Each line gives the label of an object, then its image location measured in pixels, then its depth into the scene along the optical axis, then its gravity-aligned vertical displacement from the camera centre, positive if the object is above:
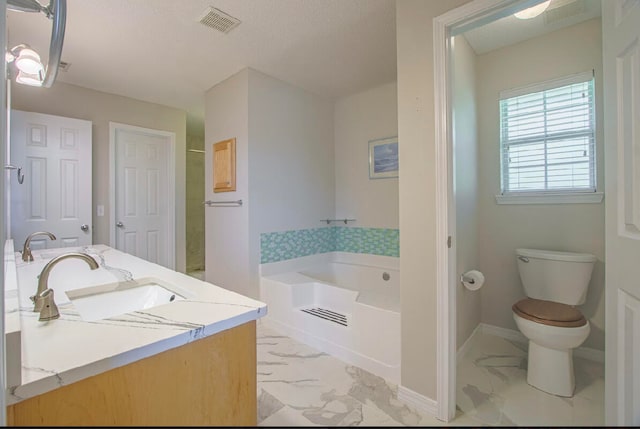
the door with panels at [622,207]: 0.90 +0.02
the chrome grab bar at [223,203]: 2.68 +0.13
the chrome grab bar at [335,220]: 3.29 -0.06
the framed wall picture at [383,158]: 2.94 +0.58
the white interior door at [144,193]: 3.34 +0.29
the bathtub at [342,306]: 1.82 -0.72
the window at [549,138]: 2.00 +0.55
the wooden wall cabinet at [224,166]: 2.73 +0.49
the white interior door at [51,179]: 2.58 +0.37
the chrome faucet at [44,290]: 0.79 -0.21
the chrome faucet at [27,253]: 1.62 -0.20
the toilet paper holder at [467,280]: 1.68 -0.39
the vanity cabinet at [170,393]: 0.57 -0.39
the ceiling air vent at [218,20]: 1.83 +1.29
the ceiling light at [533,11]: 1.71 +1.19
